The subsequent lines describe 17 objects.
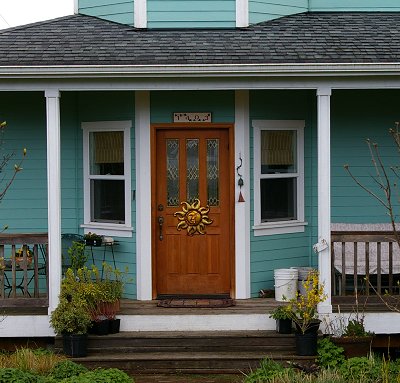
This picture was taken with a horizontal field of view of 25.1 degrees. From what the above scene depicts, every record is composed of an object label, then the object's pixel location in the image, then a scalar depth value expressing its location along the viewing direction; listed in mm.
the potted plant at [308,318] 9984
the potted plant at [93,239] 11797
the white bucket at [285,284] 11469
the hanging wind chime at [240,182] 11727
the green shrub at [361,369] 9031
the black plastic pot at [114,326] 10440
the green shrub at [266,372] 8883
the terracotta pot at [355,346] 9992
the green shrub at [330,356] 9789
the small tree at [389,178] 12344
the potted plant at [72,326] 9984
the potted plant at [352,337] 10000
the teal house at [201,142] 10500
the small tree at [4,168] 12234
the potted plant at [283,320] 10258
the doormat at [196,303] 11195
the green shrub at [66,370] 9125
